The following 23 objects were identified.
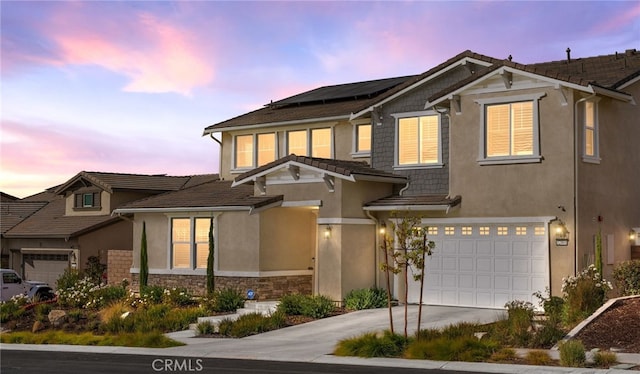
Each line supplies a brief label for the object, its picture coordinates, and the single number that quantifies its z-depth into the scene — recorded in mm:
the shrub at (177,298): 28125
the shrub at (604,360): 16114
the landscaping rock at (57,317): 26016
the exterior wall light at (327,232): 26609
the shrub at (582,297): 20953
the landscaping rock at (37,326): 25783
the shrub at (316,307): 24766
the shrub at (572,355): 16141
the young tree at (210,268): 28719
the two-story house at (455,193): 24125
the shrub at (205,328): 23344
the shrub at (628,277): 23141
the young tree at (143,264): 30877
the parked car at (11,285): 32562
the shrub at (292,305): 25069
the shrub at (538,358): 16531
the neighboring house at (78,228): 38188
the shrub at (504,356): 17203
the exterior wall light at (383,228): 26844
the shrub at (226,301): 26453
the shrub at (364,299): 26000
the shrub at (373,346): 18312
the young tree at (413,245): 18734
